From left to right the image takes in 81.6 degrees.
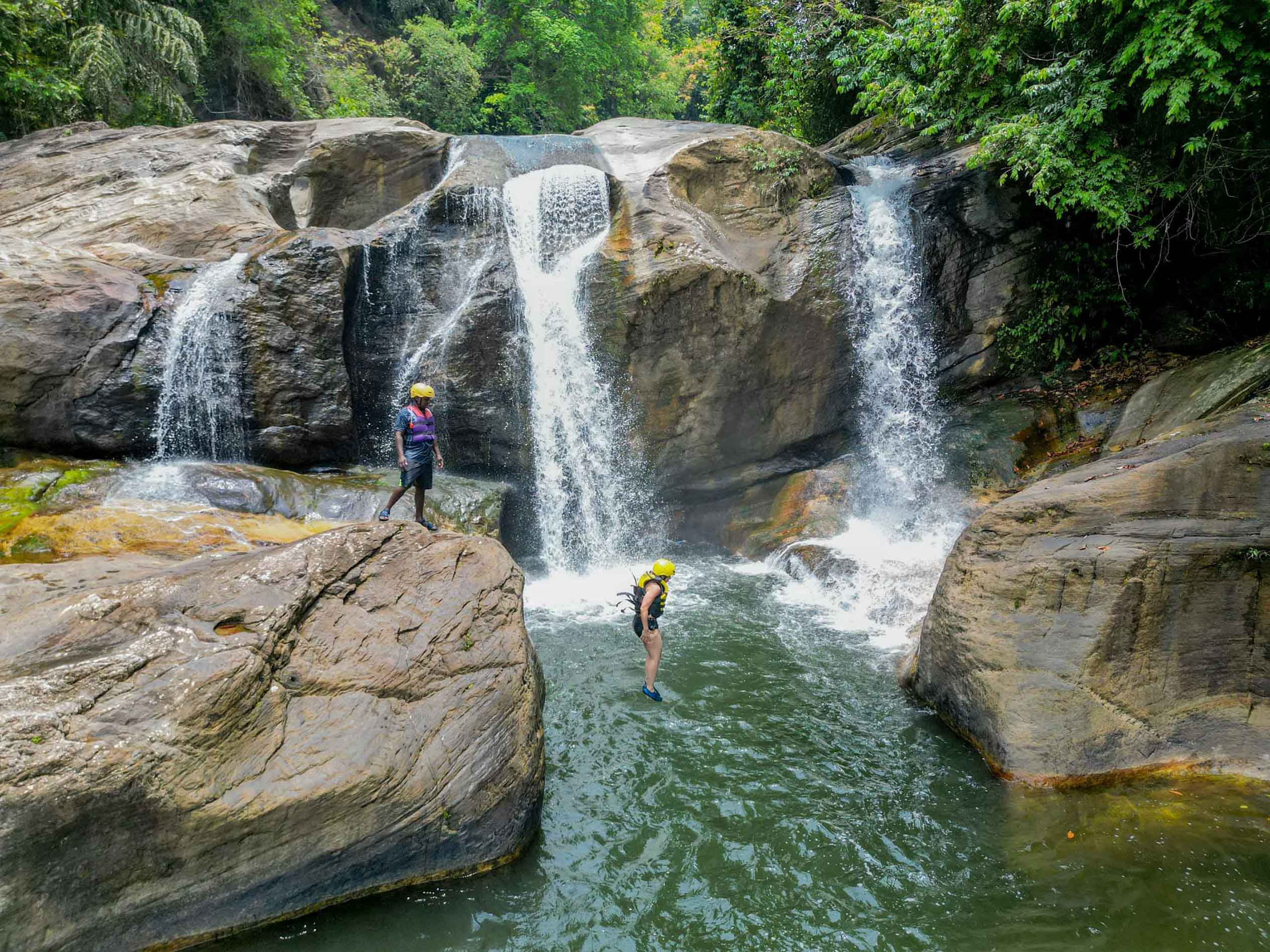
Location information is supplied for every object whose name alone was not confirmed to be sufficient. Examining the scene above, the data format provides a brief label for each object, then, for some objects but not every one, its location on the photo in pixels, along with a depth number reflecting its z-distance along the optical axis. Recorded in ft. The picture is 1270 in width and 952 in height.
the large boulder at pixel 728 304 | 39.63
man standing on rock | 27.50
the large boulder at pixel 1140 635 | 18.92
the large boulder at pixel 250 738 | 12.41
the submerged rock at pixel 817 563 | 33.88
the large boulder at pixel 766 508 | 40.22
